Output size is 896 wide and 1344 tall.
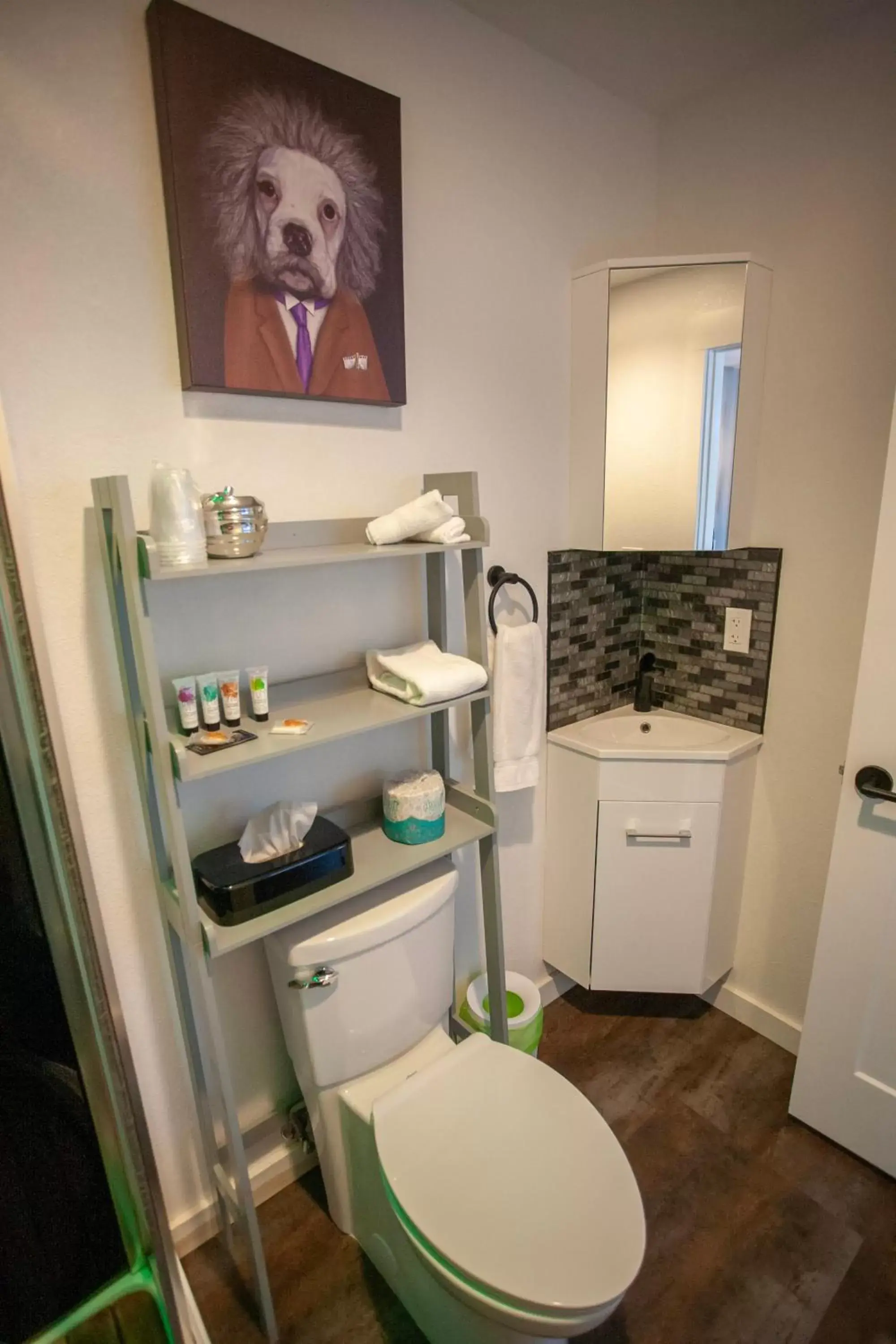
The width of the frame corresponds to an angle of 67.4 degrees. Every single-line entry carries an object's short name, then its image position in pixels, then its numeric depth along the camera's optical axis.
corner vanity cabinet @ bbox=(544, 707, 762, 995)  1.78
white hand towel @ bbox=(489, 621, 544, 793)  1.56
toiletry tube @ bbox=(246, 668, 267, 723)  1.17
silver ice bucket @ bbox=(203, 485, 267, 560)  1.07
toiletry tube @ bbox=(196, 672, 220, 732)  1.13
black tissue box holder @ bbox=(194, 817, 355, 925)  1.14
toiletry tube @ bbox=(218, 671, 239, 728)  1.15
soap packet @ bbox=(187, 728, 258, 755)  1.08
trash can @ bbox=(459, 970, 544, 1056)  1.72
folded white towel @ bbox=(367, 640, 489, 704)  1.27
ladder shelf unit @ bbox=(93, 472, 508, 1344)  0.99
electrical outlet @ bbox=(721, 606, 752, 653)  1.82
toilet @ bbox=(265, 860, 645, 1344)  1.00
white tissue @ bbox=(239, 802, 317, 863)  1.22
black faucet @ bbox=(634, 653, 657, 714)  2.03
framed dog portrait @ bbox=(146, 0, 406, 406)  1.04
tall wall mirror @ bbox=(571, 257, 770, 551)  1.57
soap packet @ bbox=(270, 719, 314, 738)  1.14
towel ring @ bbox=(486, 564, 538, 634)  1.59
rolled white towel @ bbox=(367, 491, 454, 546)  1.24
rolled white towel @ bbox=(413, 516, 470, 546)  1.29
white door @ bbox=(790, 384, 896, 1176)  1.40
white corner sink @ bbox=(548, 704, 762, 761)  1.75
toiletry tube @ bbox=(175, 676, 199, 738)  1.10
